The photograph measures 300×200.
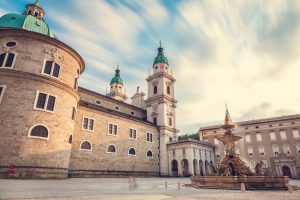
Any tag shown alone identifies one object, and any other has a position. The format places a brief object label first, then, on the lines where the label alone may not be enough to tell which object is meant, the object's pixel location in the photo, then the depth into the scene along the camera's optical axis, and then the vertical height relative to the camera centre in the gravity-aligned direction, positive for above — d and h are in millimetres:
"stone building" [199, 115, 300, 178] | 37406 +4657
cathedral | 16953 +4981
